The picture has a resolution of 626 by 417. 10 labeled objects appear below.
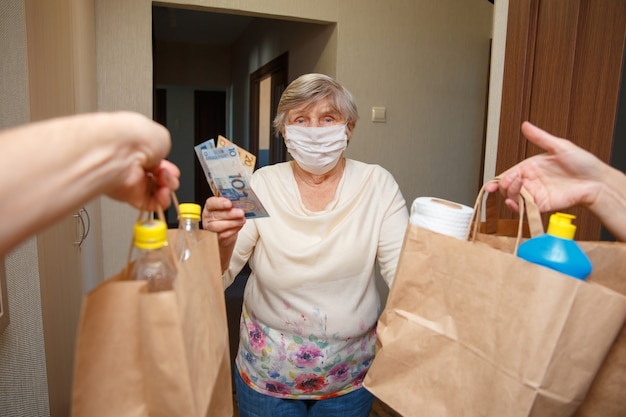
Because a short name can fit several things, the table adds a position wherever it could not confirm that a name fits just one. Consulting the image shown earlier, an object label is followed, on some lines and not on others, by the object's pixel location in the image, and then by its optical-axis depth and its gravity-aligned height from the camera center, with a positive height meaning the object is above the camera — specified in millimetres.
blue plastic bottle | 599 -143
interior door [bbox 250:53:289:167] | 4238 +311
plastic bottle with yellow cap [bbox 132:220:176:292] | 504 -155
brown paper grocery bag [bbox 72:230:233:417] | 487 -249
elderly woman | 1169 -379
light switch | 2863 +168
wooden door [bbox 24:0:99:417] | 1197 +61
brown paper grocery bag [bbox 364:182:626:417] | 570 -264
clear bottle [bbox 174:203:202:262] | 649 -150
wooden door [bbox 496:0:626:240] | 1090 +193
